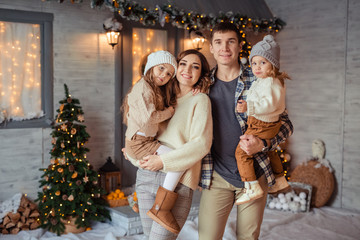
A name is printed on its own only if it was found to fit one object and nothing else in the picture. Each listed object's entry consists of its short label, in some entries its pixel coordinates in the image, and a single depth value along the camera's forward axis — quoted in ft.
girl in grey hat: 7.95
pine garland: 15.21
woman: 7.67
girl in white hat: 7.68
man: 8.29
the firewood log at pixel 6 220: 14.48
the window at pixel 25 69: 15.39
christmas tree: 14.80
